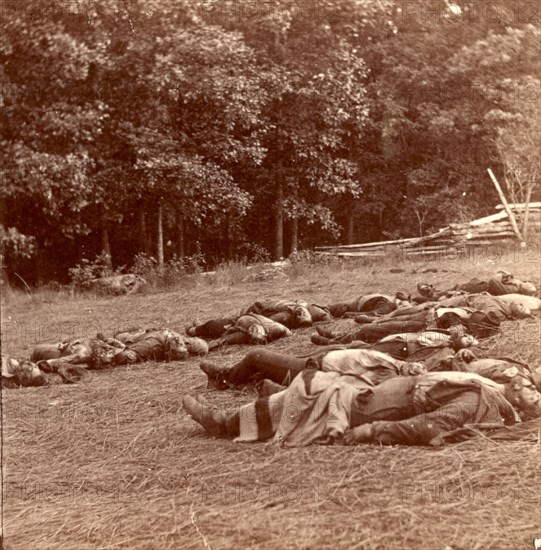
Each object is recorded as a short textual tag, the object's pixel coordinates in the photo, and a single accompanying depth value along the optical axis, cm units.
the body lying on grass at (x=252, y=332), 604
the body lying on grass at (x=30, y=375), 590
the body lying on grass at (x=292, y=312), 652
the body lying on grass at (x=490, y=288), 648
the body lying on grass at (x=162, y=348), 619
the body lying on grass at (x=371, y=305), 674
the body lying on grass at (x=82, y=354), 618
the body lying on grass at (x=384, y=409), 375
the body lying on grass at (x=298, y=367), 429
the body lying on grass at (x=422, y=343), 490
